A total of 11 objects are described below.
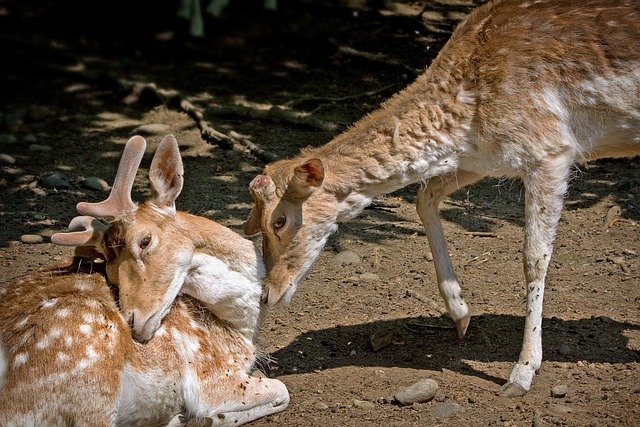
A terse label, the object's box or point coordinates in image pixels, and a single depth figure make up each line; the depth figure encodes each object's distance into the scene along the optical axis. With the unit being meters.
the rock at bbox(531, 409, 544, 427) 10.93
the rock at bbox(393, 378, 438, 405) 11.62
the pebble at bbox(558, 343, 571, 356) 12.92
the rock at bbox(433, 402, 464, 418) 11.30
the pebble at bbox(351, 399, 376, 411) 11.59
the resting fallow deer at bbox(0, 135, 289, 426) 10.43
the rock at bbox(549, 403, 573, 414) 11.23
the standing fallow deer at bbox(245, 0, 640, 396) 12.34
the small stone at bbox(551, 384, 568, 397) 11.70
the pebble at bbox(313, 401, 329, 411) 11.68
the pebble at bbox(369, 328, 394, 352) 13.29
